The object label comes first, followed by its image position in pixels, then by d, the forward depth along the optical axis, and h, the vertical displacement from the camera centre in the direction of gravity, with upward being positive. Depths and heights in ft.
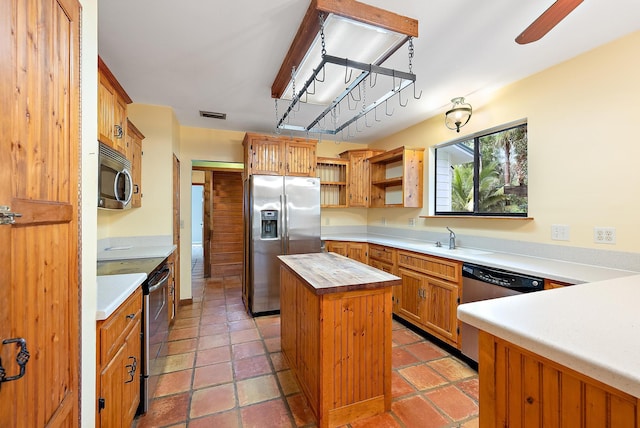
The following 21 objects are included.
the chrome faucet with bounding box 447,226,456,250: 10.09 -1.06
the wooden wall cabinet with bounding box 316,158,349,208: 14.99 +1.63
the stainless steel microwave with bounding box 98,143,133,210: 6.09 +0.86
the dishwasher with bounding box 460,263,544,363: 6.41 -1.90
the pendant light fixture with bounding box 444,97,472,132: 9.68 +3.60
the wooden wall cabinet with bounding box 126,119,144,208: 8.63 +1.89
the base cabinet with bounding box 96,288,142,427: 3.94 -2.51
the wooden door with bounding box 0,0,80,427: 2.10 +0.08
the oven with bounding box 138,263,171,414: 5.79 -2.66
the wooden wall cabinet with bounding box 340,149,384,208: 14.78 +1.97
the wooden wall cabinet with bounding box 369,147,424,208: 12.11 +1.67
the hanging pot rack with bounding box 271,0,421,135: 5.02 +3.74
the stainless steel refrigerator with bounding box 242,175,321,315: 11.38 -0.64
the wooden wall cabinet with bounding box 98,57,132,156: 6.15 +2.62
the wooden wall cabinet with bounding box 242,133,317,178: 11.60 +2.56
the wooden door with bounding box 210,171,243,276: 18.48 -0.67
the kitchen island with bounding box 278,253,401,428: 5.33 -2.69
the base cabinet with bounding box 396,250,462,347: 8.27 -2.70
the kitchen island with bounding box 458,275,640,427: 2.00 -1.20
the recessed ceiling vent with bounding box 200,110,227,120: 11.21 +4.20
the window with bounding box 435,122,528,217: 8.87 +1.45
